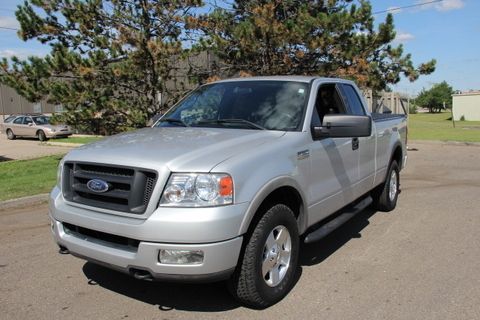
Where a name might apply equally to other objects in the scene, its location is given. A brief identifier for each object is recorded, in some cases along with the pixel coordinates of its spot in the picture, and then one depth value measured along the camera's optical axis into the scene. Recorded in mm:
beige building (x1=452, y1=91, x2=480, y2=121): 53219
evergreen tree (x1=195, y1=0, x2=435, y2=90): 13570
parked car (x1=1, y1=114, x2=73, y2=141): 28750
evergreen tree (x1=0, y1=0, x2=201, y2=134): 12492
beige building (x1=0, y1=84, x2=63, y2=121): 50216
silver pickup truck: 3414
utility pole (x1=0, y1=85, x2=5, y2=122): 49875
